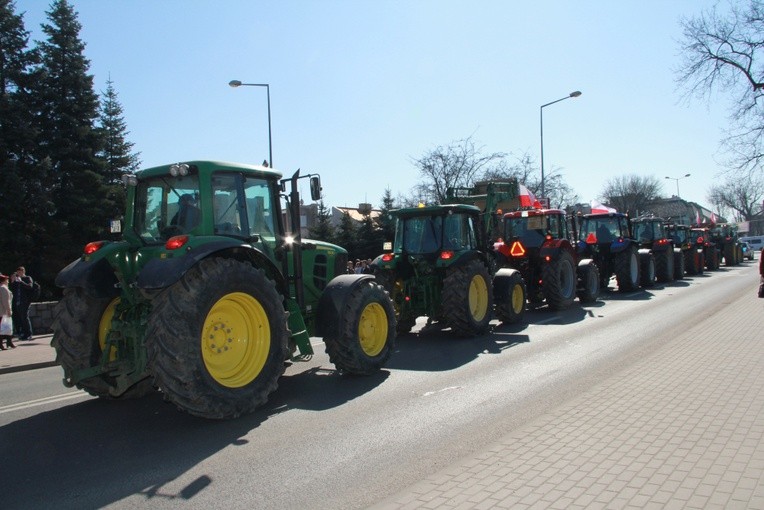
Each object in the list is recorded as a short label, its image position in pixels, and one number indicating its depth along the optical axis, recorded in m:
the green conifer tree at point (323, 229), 35.62
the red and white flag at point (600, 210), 20.91
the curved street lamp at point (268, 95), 18.89
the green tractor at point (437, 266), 11.30
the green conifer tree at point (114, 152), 28.31
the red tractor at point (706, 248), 30.34
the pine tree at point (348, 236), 36.00
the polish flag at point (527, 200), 17.35
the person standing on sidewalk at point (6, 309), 12.84
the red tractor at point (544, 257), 15.11
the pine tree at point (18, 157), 24.88
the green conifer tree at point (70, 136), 27.48
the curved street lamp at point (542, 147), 29.91
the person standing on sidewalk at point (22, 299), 14.25
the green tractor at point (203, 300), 5.88
